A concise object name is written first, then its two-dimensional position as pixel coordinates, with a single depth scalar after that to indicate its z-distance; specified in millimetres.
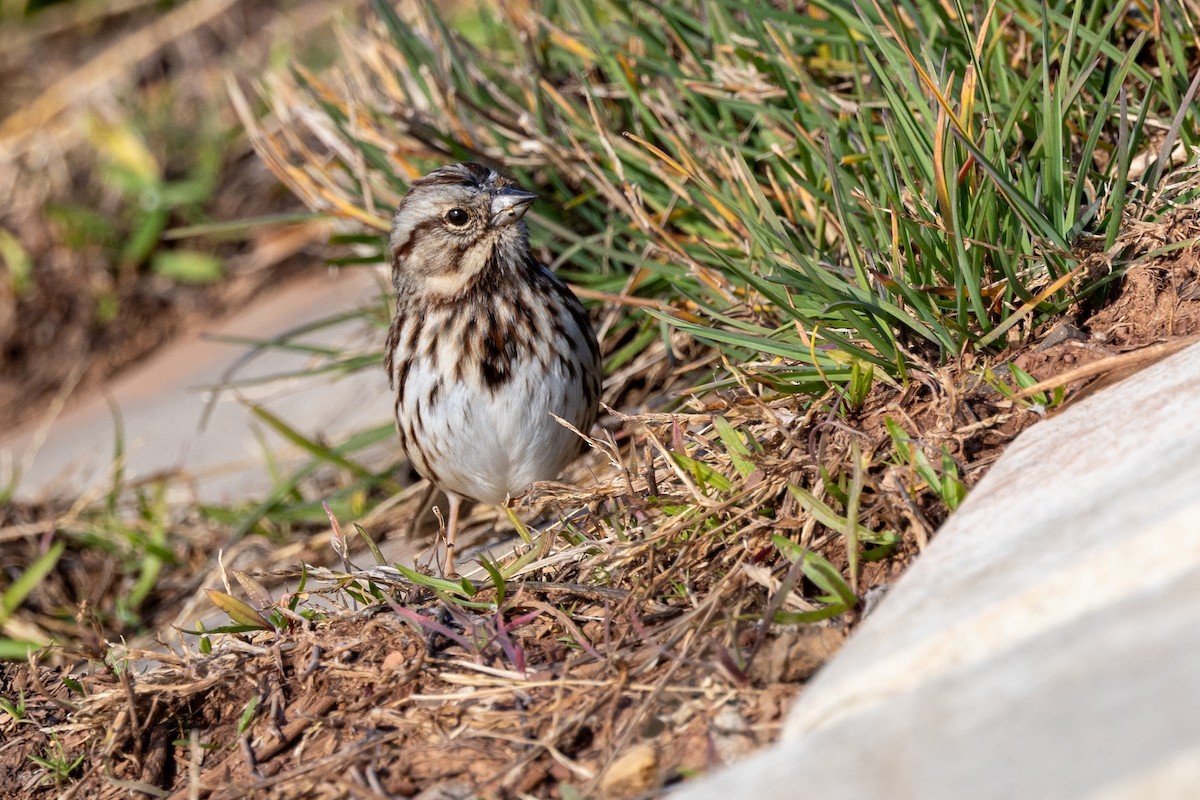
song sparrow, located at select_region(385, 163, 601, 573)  7605
